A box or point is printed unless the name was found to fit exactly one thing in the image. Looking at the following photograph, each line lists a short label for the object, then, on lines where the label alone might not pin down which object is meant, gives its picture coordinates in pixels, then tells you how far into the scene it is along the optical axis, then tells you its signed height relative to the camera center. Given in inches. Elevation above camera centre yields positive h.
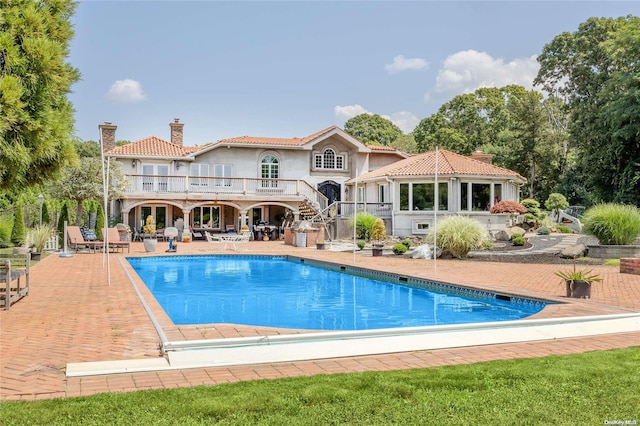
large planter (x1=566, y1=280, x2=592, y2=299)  387.5 -46.7
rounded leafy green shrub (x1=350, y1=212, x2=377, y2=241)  1073.5 -0.7
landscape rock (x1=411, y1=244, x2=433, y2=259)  767.1 -40.4
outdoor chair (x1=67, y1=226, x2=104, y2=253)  858.6 -22.6
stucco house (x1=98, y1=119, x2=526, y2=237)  1140.5 +95.6
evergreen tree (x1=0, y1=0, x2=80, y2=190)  243.3 +67.1
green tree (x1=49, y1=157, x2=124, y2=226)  978.1 +74.8
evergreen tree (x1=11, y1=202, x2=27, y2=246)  944.3 -1.5
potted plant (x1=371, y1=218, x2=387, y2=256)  1063.0 -13.5
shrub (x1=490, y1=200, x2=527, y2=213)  1045.2 +31.8
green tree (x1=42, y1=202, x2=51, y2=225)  1044.2 +24.6
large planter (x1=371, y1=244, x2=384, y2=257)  821.1 -39.6
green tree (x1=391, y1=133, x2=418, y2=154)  2533.7 +377.0
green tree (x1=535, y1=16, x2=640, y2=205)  1041.5 +272.9
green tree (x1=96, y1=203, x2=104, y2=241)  1074.2 +15.1
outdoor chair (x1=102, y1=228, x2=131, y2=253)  879.1 -23.7
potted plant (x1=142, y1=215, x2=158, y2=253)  1127.6 -6.1
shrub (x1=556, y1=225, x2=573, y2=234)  1159.0 -12.2
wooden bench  338.0 -33.6
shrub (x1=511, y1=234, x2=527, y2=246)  886.1 -28.2
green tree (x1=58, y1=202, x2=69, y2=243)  986.2 +18.0
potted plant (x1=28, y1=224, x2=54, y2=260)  805.2 -16.4
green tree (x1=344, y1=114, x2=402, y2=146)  2716.5 +482.9
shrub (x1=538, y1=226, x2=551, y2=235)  1083.9 -15.0
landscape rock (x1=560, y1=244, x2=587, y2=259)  714.2 -36.7
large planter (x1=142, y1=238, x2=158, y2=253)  892.6 -30.8
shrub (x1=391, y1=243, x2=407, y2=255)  823.1 -37.0
